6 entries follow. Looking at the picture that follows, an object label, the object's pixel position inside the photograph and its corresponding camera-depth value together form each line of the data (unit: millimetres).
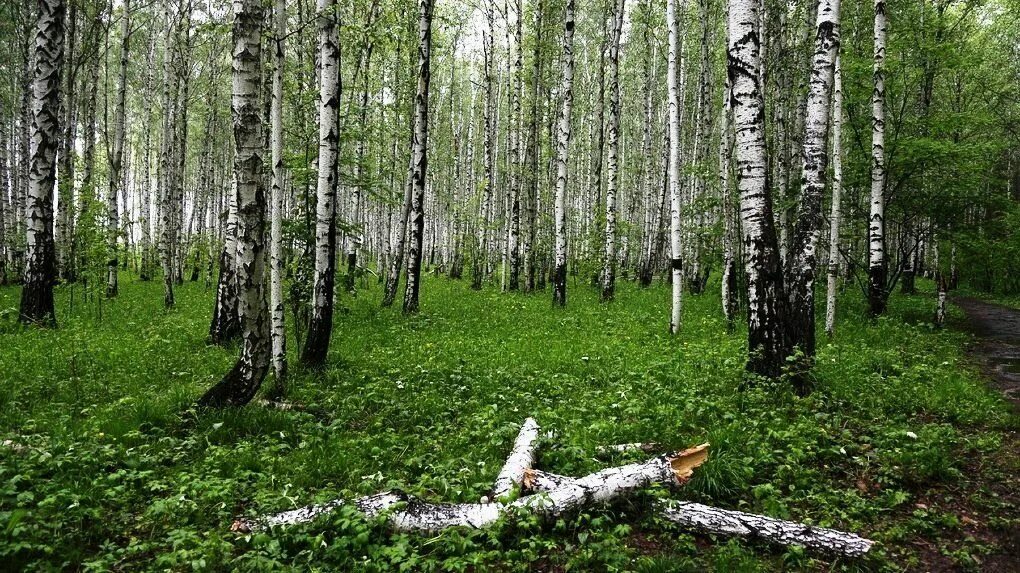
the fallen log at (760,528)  3982
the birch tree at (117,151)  16797
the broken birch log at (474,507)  4102
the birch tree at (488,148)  23609
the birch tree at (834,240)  11656
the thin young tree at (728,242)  13781
